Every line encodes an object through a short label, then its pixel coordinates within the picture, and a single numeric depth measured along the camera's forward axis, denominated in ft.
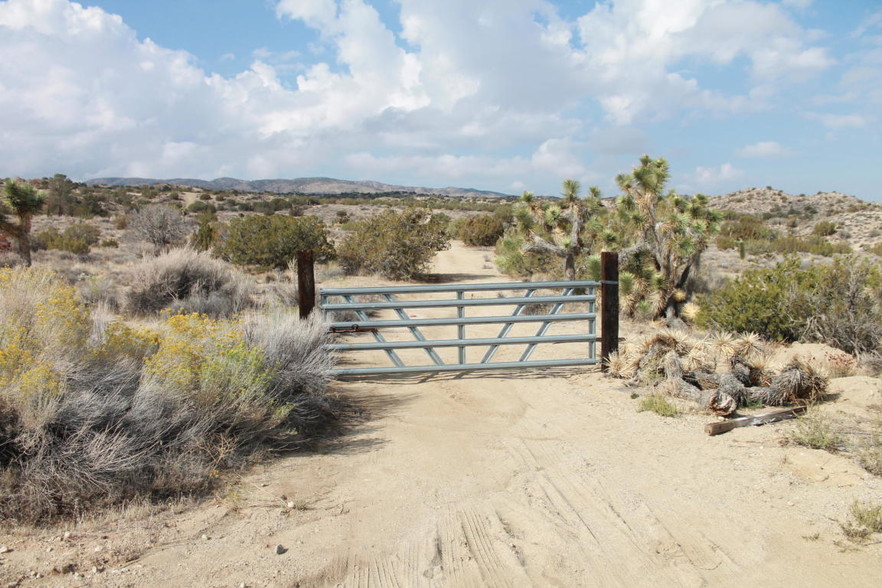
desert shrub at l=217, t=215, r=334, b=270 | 65.62
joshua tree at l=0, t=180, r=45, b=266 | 56.29
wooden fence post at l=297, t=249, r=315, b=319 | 26.40
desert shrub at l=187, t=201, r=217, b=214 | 170.91
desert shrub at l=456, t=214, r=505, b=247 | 125.49
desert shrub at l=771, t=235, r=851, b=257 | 98.63
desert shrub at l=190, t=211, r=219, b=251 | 73.36
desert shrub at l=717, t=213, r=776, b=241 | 116.47
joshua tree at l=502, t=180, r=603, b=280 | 53.31
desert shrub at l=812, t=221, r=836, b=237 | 131.03
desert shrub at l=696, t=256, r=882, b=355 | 30.45
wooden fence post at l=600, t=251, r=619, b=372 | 27.40
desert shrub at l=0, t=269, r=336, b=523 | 13.76
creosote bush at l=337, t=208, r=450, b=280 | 70.44
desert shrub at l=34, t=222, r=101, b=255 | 79.77
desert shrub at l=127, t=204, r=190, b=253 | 80.94
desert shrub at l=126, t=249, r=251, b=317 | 40.52
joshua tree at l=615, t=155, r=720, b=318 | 45.16
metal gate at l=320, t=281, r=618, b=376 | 25.76
